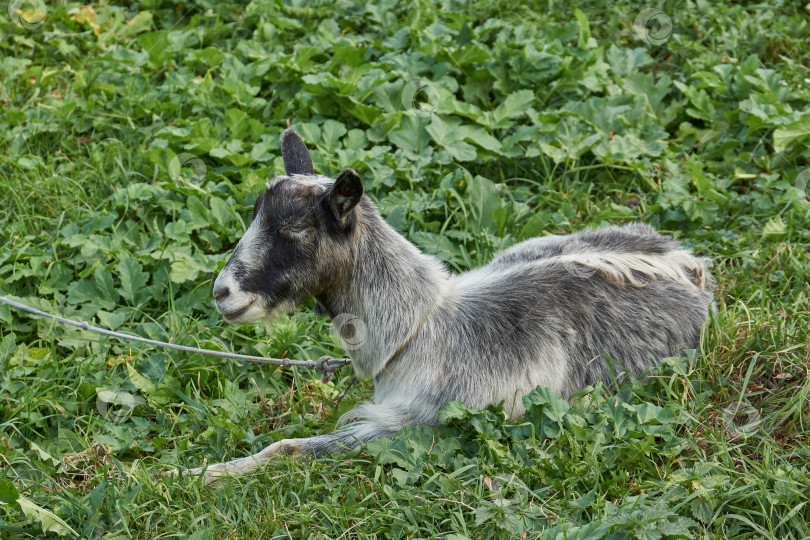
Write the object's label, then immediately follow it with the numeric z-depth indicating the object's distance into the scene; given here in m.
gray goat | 6.79
